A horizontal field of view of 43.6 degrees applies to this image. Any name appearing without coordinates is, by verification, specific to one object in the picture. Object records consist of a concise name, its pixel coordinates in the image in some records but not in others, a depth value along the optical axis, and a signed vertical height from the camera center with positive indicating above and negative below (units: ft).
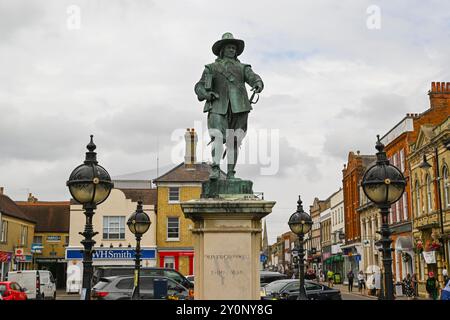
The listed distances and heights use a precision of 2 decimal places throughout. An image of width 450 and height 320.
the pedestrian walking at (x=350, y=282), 142.61 -6.43
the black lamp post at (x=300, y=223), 56.95 +3.35
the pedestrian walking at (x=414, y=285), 105.67 -5.42
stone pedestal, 25.93 +0.49
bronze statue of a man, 29.40 +8.12
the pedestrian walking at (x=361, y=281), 138.70 -6.30
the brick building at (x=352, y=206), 177.68 +16.55
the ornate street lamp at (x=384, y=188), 28.91 +3.47
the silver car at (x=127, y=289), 63.00 -3.55
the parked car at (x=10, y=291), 77.30 -4.50
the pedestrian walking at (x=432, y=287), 84.38 -4.72
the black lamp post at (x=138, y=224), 56.24 +3.37
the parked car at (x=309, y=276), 149.59 -5.09
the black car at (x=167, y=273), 78.78 -2.22
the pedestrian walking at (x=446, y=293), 32.54 -2.16
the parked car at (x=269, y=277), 95.66 -3.40
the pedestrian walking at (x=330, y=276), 144.74 -5.10
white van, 97.39 -4.03
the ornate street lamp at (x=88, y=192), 30.76 +3.63
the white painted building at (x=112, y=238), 148.46 +5.35
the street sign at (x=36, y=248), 152.19 +2.86
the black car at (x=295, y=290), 70.21 -4.20
